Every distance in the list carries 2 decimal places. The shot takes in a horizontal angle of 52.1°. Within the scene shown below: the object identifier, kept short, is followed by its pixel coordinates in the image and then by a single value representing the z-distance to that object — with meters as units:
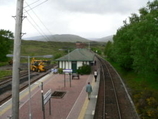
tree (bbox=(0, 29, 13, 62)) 40.73
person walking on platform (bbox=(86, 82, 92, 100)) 14.24
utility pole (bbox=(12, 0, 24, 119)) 6.46
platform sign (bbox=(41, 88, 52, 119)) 9.63
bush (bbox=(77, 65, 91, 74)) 27.10
